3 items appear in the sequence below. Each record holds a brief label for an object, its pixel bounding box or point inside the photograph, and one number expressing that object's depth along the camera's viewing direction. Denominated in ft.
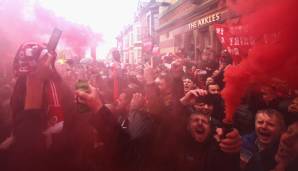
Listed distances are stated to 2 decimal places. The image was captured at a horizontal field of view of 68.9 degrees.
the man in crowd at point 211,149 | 4.57
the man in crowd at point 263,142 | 4.25
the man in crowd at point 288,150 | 4.17
